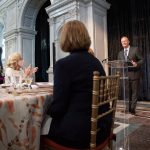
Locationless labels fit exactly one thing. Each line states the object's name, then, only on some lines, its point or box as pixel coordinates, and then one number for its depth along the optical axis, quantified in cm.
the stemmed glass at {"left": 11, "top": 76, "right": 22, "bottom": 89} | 206
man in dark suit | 403
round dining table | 128
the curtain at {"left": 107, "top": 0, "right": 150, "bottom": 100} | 572
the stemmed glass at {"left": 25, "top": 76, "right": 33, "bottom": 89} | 204
